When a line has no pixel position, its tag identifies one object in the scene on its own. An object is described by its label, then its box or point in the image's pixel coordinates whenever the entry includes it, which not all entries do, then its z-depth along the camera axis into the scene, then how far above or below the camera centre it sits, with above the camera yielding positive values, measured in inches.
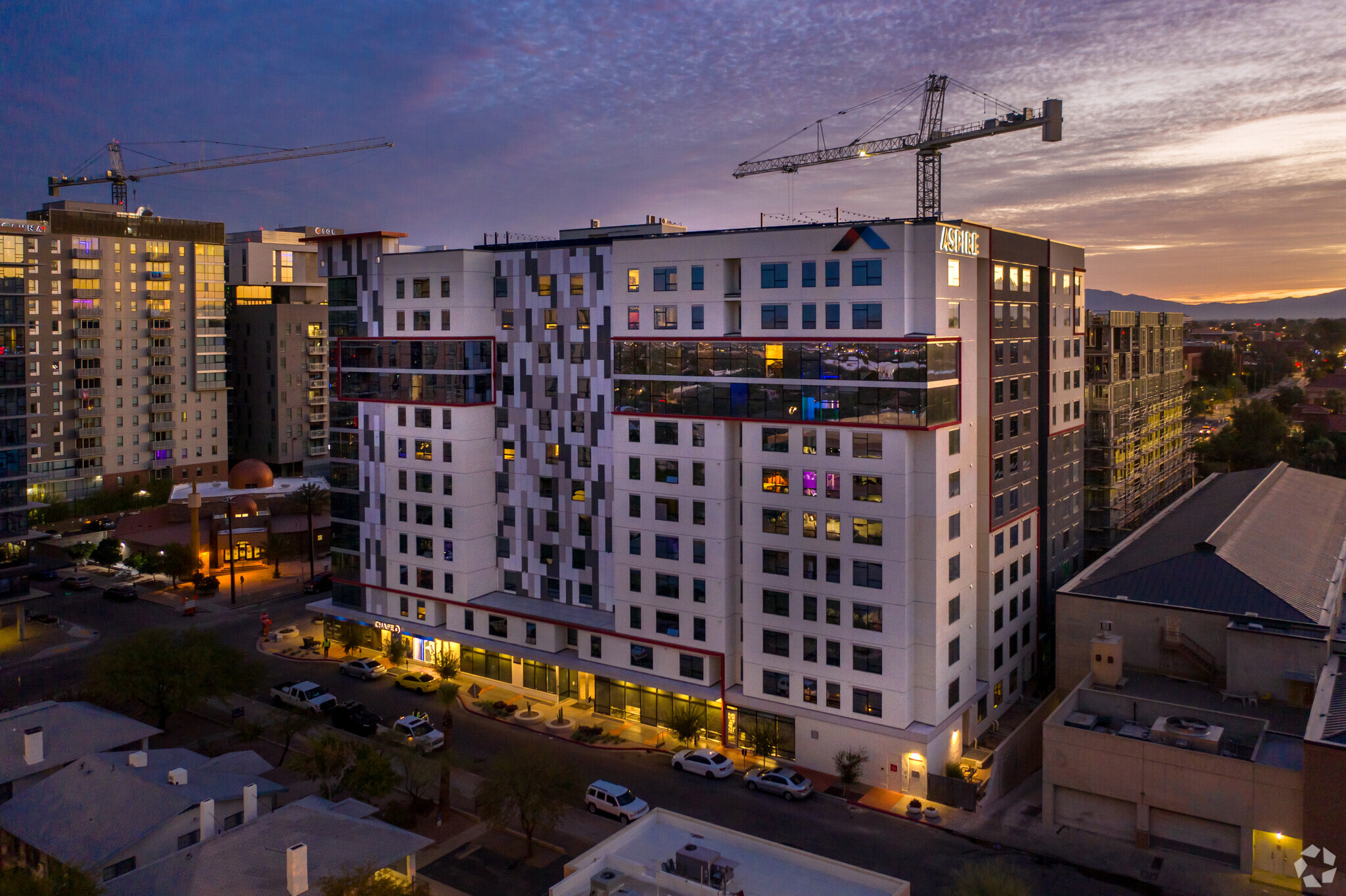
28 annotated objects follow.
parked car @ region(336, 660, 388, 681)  2367.1 -668.0
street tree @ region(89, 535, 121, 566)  3420.3 -528.6
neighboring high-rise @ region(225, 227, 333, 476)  4793.3 +149.4
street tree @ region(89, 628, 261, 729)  1909.4 -546.9
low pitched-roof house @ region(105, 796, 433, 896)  1176.2 -597.1
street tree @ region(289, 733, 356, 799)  1577.3 -606.2
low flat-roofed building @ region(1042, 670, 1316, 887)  1465.3 -617.7
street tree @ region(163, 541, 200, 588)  3225.9 -530.5
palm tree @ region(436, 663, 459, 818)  1665.8 -628.4
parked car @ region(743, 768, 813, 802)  1723.7 -708.0
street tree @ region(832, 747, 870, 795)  1765.5 -686.9
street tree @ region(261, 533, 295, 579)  3447.3 -524.7
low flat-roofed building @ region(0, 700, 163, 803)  1563.7 -582.6
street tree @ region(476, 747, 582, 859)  1480.1 -619.4
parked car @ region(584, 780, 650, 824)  1656.0 -712.1
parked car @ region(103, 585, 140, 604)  3090.6 -611.5
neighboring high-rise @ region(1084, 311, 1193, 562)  2908.5 -63.9
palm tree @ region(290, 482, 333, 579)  3481.8 -350.2
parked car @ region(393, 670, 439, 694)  2289.6 -679.1
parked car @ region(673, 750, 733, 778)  1823.3 -706.1
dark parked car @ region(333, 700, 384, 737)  2023.9 -682.9
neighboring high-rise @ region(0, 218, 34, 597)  2647.6 -24.5
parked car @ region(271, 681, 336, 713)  2129.7 -668.4
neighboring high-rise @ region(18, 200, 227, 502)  4001.0 +272.5
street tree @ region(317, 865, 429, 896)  1128.8 -583.5
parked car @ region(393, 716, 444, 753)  1913.3 -679.6
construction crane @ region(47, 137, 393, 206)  6082.7 +1516.0
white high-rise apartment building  1761.8 -143.9
